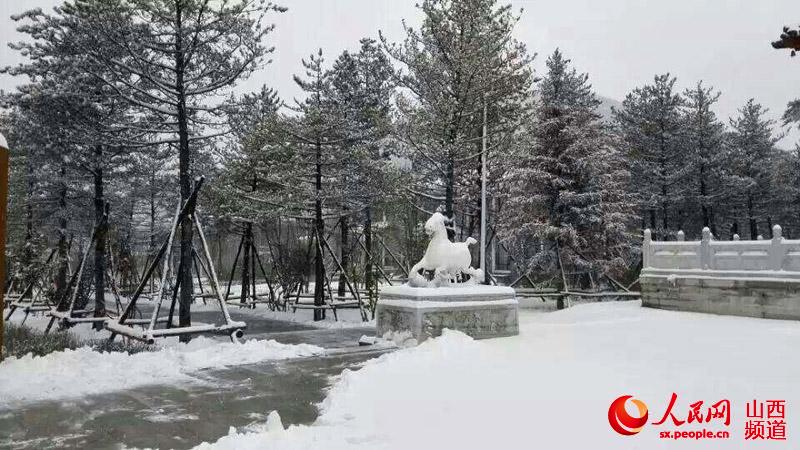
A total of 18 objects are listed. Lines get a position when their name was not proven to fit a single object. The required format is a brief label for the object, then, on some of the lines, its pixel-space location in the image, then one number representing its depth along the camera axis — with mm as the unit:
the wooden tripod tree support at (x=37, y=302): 17891
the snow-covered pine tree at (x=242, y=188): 20062
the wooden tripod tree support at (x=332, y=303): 17031
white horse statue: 12055
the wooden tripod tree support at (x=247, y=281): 20994
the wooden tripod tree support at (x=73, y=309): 13675
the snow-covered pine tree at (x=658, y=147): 31031
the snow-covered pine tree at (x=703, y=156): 31828
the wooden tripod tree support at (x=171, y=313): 10789
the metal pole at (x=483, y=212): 15648
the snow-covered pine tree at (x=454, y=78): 17641
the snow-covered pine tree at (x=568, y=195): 23750
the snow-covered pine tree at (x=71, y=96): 15062
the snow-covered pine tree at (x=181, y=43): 12180
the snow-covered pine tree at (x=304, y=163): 17547
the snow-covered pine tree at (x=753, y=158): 36125
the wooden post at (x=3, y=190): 7328
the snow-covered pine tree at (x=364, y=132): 18938
